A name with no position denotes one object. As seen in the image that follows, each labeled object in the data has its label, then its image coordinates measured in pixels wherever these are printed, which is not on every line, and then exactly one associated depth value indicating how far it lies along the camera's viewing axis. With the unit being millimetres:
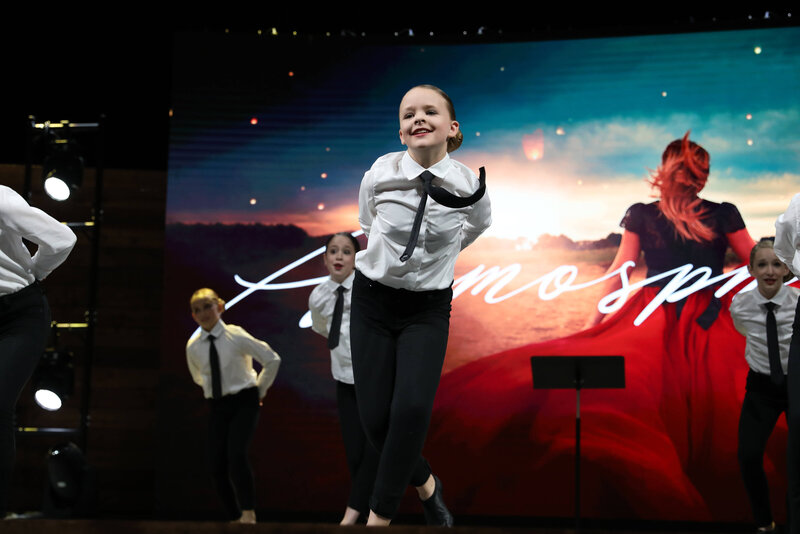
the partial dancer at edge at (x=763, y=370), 4148
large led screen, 5598
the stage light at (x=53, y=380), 5254
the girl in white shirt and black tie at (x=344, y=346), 3949
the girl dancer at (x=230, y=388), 4863
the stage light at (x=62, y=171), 5391
